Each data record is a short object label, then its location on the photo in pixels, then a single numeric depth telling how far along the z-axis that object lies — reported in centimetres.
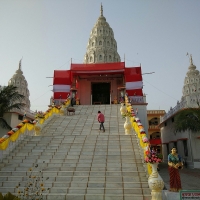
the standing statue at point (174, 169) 653
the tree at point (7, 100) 1872
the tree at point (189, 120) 1653
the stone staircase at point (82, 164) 680
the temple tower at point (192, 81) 3986
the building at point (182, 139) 1750
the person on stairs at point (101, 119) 1298
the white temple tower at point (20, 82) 4261
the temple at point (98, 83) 2322
